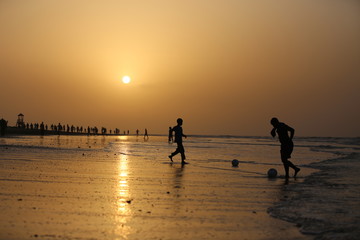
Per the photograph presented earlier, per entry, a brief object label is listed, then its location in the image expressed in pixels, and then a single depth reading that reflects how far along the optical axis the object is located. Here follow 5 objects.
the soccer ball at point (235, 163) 19.94
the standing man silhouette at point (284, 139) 15.51
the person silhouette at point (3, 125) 65.32
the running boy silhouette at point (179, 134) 21.79
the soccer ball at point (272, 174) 15.09
